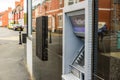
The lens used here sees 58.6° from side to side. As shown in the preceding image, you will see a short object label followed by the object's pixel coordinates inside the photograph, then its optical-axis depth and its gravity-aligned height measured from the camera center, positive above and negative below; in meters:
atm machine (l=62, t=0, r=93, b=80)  0.91 -0.08
